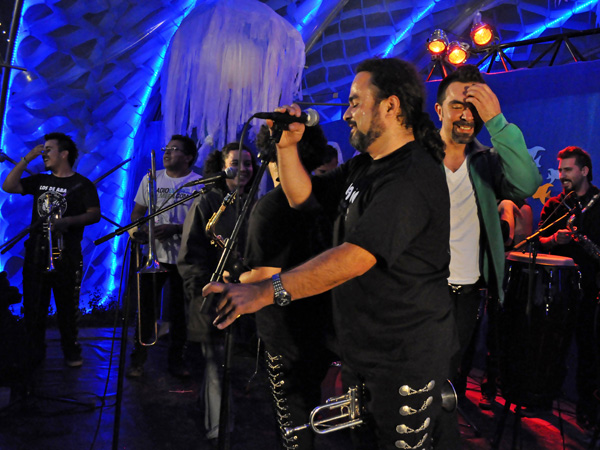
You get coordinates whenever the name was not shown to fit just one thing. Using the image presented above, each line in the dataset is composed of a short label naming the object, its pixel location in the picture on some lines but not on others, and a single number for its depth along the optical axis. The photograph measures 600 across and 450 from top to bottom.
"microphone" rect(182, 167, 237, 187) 2.11
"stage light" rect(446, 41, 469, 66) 5.07
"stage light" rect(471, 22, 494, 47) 5.19
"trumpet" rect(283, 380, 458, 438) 1.53
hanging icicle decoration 5.31
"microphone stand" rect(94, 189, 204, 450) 2.44
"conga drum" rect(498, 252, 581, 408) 3.01
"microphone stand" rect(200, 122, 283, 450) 1.42
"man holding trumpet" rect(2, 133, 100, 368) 4.12
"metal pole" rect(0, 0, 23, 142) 5.29
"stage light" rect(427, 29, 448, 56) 4.97
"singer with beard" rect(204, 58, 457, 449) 1.40
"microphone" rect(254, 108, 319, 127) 1.61
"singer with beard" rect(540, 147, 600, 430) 3.44
